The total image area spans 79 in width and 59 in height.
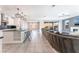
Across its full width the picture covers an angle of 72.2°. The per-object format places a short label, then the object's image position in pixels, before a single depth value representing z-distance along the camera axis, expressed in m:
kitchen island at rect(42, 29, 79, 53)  1.47
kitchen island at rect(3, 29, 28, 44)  2.34
